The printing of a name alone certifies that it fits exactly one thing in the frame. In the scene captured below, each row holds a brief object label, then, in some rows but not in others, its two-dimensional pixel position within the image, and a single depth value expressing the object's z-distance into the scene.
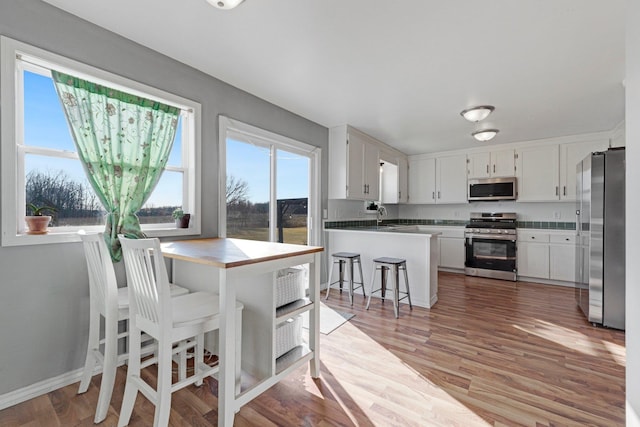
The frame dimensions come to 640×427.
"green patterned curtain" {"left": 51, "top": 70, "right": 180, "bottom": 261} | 1.95
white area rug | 2.87
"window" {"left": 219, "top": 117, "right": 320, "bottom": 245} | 2.99
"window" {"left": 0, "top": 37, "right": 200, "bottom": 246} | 1.69
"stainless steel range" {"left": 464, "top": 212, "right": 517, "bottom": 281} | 4.91
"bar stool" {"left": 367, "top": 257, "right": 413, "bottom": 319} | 3.23
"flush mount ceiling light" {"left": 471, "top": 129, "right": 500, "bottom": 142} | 4.00
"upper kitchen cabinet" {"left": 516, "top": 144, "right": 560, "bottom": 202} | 4.78
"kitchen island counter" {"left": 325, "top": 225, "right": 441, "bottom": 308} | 3.51
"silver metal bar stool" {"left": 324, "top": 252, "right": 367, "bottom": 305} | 3.55
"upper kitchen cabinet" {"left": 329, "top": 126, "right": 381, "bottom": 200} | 4.19
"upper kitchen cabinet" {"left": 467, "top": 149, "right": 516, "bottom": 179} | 5.13
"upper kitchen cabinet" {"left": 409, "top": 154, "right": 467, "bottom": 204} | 5.59
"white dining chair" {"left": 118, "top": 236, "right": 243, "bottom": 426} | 1.39
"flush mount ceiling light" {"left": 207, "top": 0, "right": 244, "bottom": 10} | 1.64
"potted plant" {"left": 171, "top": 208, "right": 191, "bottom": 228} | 2.49
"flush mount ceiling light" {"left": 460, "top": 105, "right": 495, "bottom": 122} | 3.31
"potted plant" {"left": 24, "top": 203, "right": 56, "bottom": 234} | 1.79
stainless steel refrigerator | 2.83
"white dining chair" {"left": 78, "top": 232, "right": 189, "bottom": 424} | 1.62
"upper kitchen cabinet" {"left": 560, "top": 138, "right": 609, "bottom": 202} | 4.53
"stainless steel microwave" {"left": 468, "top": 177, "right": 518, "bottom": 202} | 5.07
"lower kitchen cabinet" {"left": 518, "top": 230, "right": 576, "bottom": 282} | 4.54
